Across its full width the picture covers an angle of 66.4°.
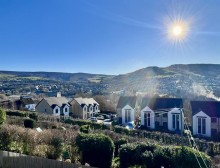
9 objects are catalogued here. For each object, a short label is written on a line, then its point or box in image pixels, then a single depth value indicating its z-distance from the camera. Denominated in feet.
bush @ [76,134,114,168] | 25.84
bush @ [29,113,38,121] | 62.13
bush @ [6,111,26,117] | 67.76
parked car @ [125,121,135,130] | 66.65
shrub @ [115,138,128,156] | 33.10
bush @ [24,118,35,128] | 46.77
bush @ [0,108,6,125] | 36.31
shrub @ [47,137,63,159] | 28.16
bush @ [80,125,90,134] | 42.33
